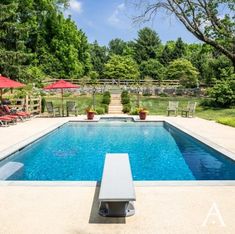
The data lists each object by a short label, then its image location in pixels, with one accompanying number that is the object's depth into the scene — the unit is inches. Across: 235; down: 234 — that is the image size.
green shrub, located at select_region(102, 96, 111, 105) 565.7
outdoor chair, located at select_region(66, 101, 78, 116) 437.6
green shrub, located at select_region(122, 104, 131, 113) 501.5
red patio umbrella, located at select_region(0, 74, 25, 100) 323.8
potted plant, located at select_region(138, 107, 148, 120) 398.3
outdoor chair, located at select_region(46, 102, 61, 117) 424.8
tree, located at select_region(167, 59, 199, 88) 969.7
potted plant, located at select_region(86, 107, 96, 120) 399.3
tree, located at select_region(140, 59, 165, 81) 1264.9
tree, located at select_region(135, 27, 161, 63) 1415.2
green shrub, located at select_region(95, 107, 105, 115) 476.3
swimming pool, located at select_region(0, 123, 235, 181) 173.0
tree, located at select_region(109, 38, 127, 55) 1655.8
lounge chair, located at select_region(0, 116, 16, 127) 321.3
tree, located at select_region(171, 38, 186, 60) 1358.7
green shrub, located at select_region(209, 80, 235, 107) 568.5
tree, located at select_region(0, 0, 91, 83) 763.7
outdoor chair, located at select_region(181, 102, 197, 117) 423.7
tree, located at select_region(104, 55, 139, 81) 1164.2
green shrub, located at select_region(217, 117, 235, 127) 327.0
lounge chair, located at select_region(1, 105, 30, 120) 360.9
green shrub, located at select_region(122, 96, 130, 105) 572.0
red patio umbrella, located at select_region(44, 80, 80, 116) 430.9
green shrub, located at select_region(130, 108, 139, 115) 467.4
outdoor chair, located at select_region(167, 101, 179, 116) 446.2
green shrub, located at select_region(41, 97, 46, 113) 475.2
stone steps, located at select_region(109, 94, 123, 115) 523.2
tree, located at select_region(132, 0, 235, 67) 414.0
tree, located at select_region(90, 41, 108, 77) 1474.5
